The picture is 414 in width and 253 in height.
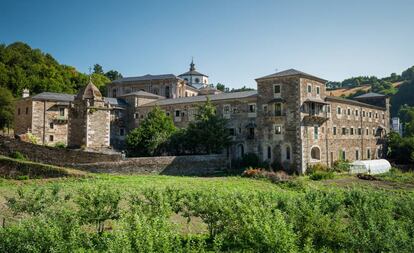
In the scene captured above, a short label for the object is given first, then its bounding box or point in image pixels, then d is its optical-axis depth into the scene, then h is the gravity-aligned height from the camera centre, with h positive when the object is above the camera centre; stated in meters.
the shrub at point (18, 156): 31.59 -0.80
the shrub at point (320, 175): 34.97 -2.77
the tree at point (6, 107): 52.26 +5.79
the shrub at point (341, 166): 40.57 -2.17
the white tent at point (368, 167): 40.88 -2.28
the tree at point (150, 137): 39.78 +1.09
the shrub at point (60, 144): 42.42 +0.34
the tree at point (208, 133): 39.56 +1.50
